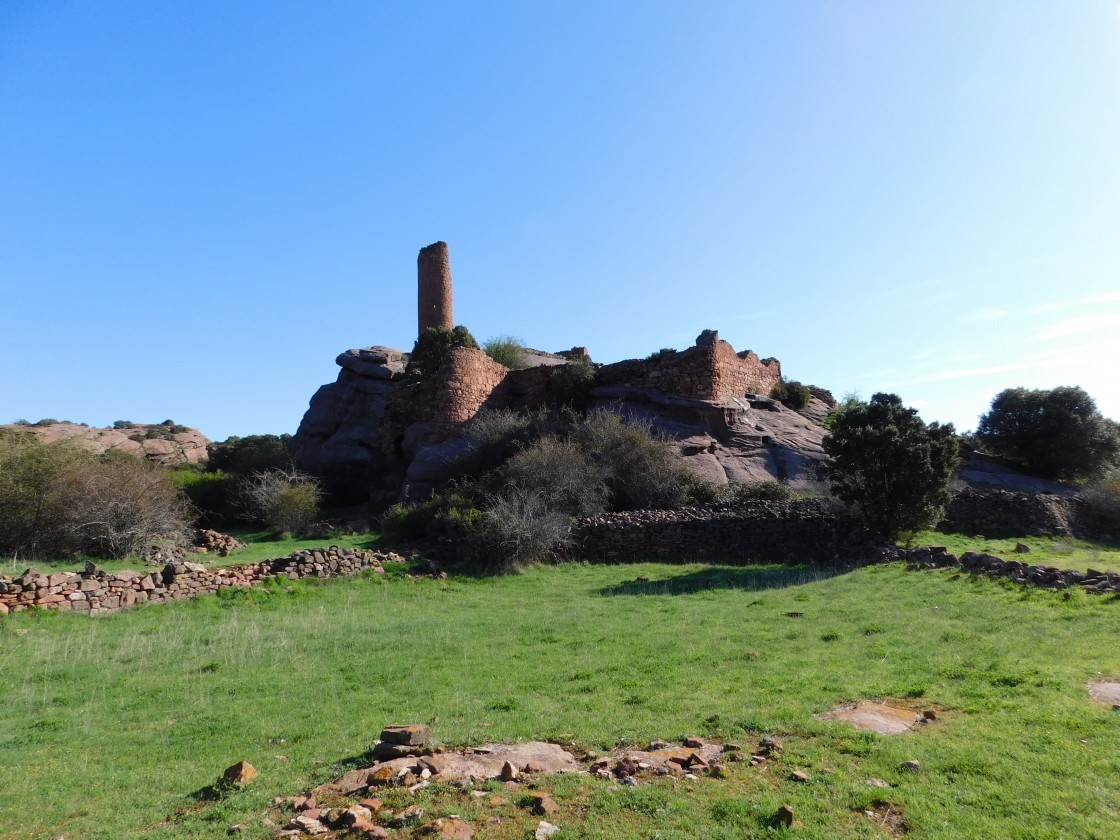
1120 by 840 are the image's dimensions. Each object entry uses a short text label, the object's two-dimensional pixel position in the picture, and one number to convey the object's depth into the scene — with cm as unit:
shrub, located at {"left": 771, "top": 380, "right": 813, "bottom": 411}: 3350
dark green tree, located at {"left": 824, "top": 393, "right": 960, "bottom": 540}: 1847
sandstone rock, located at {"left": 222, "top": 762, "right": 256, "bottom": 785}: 568
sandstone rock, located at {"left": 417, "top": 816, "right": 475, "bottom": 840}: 455
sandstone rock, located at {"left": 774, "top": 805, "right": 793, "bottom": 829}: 471
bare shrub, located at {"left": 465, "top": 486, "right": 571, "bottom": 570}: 1900
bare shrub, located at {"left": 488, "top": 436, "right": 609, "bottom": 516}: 2252
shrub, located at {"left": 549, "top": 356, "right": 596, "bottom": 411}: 3119
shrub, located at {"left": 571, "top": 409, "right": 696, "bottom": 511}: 2417
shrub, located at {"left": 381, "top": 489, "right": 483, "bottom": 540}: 2102
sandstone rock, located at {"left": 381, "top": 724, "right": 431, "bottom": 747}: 609
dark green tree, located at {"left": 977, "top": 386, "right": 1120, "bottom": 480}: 3066
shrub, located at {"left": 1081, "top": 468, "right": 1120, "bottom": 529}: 2458
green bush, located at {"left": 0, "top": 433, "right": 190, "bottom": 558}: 1930
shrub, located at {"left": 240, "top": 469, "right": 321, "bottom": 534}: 2714
